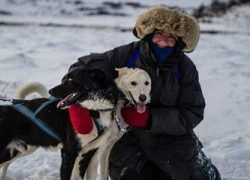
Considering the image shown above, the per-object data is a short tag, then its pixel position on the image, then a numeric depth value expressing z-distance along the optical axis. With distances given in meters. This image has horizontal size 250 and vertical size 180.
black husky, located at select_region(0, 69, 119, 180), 5.05
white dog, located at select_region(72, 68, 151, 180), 5.07
